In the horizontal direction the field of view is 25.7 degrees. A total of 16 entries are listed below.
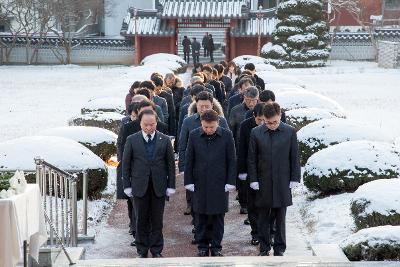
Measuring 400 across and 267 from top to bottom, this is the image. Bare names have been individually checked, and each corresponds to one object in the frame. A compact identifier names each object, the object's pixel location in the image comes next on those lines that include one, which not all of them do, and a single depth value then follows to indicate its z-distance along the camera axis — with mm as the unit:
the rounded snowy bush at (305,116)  16875
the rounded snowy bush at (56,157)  12227
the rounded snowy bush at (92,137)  14617
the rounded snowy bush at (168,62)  38750
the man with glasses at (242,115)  10992
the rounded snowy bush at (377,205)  9555
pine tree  46062
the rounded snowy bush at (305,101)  19125
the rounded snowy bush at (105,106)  19938
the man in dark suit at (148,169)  9086
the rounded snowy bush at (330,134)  14203
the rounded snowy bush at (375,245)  8406
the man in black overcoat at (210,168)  9203
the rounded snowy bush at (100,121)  17812
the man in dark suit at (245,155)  9805
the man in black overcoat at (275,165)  9094
